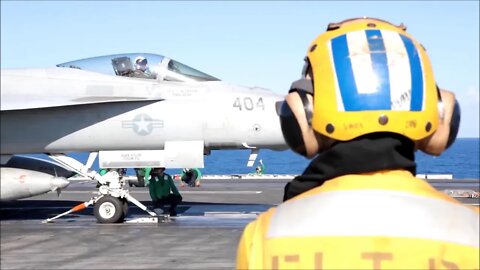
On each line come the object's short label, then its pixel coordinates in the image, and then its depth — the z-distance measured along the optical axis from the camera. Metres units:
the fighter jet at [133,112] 14.10
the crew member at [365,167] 1.56
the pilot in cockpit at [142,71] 14.58
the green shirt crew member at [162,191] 18.20
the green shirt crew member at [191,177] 33.80
